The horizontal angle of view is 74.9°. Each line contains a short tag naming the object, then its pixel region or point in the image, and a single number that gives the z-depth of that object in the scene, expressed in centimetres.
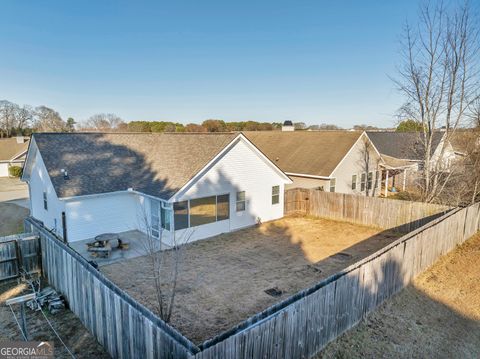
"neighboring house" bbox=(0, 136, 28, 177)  3797
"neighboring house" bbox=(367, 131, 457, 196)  2630
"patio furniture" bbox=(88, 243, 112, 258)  1255
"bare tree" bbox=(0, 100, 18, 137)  6743
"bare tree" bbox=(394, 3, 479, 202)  1642
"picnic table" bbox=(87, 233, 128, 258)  1261
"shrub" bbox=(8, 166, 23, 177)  3656
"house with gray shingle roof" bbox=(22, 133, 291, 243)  1428
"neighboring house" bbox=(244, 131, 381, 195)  2202
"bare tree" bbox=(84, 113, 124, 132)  8484
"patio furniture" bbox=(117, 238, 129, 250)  1360
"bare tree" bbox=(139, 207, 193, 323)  976
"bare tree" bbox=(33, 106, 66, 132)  6832
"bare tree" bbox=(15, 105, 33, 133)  7000
